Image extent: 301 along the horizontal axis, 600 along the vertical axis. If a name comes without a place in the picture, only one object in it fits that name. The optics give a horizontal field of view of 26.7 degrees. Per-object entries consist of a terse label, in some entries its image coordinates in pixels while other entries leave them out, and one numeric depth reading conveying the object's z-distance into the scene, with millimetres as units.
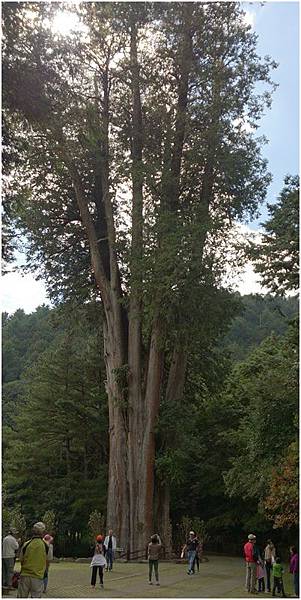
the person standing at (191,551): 16578
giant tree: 19547
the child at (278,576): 13941
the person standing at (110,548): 17156
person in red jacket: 14102
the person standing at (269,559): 15134
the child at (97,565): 13617
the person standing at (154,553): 14367
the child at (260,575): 14430
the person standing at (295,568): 13734
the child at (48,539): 13050
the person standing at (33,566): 7559
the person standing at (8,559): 10766
